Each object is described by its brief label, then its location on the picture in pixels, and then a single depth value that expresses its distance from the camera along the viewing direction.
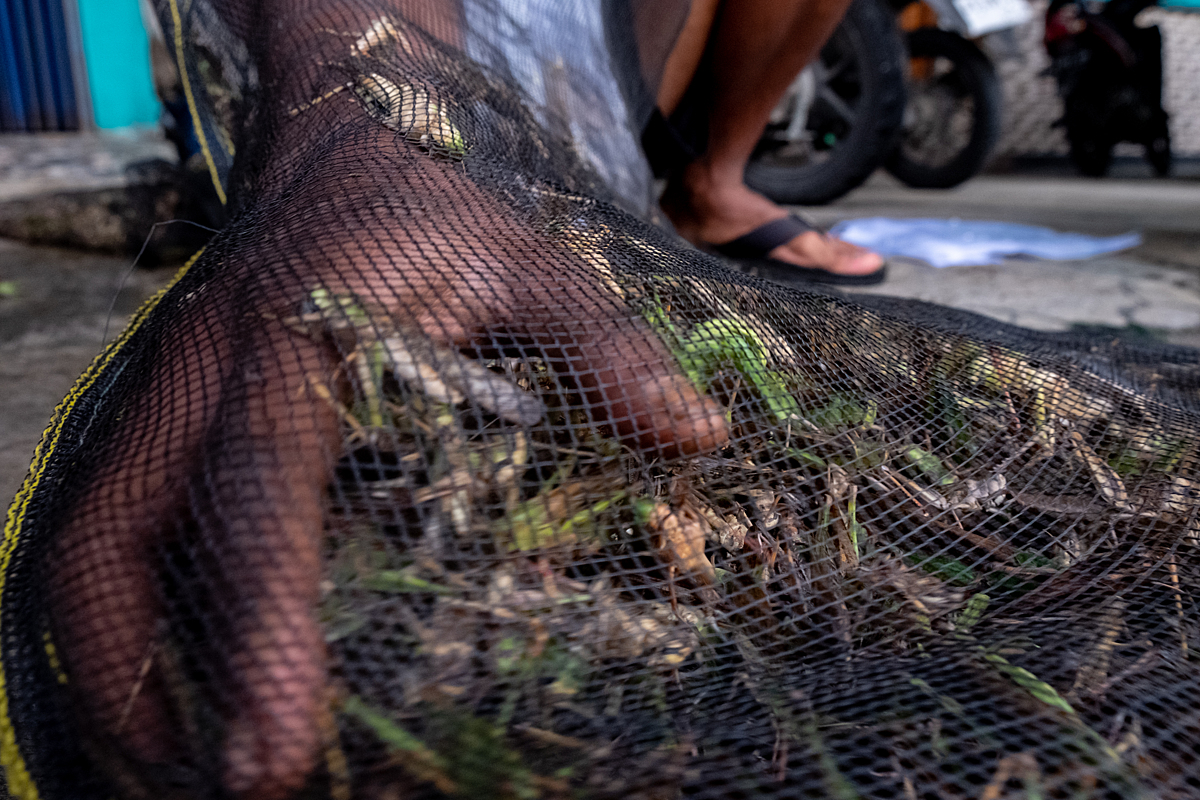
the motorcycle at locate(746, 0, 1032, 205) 2.78
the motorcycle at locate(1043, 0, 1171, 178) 4.95
